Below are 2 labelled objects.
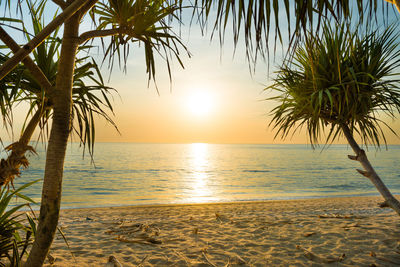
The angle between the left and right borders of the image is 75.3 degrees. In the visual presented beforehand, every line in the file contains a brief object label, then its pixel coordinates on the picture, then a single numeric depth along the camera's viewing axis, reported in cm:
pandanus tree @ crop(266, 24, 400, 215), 365
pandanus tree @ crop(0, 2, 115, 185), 194
